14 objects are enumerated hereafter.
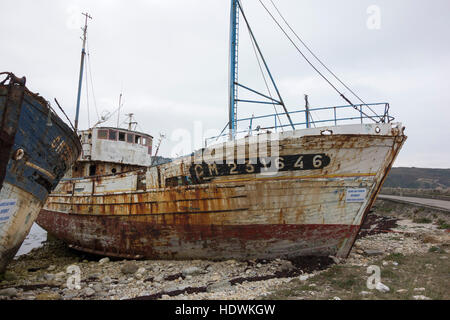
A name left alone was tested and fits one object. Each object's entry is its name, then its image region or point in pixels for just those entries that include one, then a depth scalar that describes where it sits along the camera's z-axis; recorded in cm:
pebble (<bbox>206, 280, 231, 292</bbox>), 546
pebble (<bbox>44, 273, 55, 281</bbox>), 688
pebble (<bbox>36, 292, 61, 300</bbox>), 516
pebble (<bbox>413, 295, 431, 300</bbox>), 422
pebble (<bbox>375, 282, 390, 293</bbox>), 463
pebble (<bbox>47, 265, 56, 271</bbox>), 833
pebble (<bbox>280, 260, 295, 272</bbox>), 633
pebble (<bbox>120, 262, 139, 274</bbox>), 730
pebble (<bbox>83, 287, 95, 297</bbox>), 567
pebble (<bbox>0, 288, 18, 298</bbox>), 528
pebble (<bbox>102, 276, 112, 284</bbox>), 657
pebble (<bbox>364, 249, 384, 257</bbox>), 767
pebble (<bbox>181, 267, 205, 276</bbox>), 663
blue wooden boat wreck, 582
